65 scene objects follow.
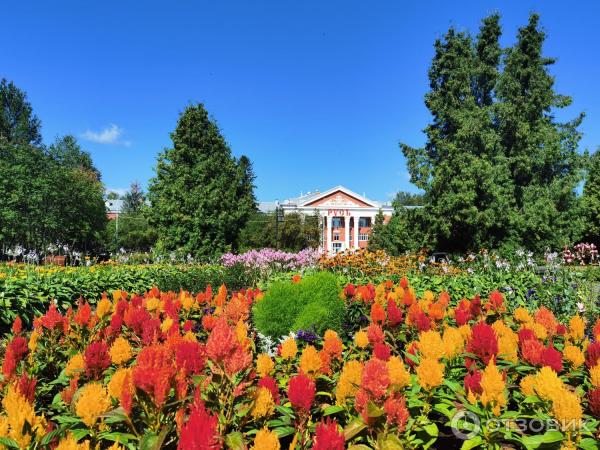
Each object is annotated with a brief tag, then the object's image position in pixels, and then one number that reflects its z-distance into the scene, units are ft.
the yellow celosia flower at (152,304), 12.59
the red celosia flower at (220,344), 5.21
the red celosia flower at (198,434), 3.59
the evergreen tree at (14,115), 125.41
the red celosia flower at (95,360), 6.64
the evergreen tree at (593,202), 88.99
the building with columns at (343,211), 186.39
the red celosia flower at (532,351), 7.29
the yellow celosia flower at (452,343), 7.48
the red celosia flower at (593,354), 7.30
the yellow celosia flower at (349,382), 5.95
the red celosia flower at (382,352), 7.02
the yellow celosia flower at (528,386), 6.06
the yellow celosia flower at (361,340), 8.71
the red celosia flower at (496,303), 13.34
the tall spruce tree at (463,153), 56.65
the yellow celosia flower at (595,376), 6.15
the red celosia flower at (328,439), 3.80
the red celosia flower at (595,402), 5.78
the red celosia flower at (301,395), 5.36
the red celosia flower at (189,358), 6.00
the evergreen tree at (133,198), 184.55
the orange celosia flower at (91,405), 4.98
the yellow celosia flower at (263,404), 5.46
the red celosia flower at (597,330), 9.13
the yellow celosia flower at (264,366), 6.85
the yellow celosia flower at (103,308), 10.79
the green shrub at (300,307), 14.55
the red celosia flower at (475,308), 12.85
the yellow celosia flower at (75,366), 6.71
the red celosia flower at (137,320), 9.63
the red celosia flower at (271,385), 5.84
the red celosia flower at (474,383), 5.97
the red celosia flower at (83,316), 9.62
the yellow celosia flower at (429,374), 6.09
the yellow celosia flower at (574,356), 7.45
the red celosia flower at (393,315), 11.02
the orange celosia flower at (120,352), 7.02
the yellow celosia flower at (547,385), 5.43
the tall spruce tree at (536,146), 60.80
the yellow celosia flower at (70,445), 3.78
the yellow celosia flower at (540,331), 9.24
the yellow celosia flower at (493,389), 5.64
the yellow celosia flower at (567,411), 5.15
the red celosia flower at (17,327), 9.13
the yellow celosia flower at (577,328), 9.17
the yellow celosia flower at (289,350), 7.82
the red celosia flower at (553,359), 6.88
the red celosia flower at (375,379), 5.12
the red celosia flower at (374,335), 8.70
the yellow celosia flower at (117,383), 5.25
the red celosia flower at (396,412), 4.90
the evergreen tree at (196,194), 54.75
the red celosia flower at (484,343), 7.52
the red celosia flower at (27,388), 5.45
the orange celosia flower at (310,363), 6.82
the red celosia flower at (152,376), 4.70
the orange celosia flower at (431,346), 7.12
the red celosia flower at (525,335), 8.15
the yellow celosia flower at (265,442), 3.92
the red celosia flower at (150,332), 8.53
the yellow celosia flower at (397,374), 5.82
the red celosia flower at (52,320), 9.08
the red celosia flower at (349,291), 16.39
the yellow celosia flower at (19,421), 4.54
